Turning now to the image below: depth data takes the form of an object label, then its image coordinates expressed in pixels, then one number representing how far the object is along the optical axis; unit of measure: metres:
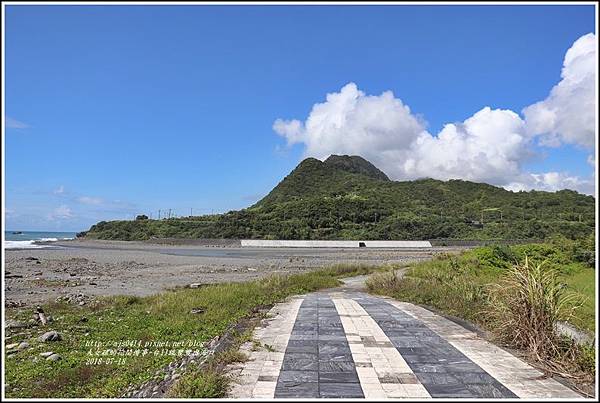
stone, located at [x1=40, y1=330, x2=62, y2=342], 8.05
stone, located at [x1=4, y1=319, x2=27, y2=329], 9.18
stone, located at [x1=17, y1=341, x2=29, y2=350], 7.52
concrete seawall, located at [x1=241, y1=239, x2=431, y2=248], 60.31
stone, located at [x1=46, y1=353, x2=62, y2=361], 6.68
